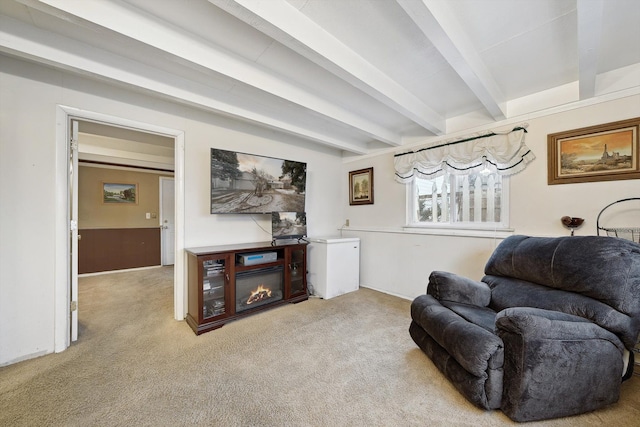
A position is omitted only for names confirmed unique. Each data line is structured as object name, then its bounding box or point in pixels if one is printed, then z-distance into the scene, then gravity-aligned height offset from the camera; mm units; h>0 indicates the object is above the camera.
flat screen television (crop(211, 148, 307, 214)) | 2709 +383
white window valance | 2500 +669
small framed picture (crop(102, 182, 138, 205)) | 4609 +429
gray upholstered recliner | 1302 -748
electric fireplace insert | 2688 -875
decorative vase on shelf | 2137 -91
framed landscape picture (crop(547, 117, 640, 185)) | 1966 +519
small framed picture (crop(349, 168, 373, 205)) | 3952 +457
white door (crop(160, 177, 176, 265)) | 5145 -117
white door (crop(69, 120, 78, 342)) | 2139 -116
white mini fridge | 3336 -759
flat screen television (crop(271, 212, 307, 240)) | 3051 -152
